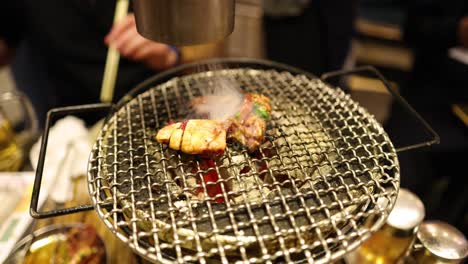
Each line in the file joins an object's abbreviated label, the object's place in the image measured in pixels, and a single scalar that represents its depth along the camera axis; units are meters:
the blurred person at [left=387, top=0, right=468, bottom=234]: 0.87
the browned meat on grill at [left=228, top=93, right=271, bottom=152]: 0.40
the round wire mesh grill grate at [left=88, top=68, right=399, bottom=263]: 0.33
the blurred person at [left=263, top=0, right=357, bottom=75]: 1.00
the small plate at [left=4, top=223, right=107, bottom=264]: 0.48
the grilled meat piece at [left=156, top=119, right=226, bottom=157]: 0.38
